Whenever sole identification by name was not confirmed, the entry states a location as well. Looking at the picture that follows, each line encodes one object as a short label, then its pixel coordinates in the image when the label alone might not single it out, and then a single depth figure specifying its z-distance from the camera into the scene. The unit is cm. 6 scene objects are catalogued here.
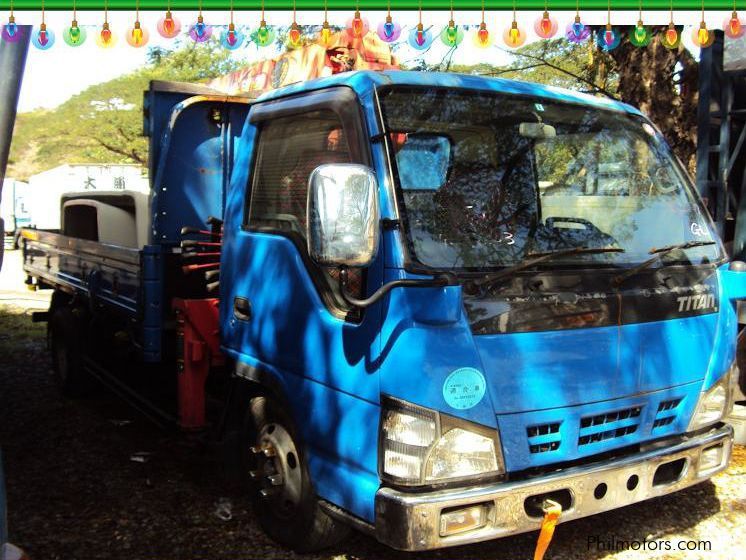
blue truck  274
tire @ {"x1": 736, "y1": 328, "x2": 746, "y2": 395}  570
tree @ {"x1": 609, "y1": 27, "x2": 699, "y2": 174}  831
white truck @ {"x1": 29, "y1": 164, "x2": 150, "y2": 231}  3034
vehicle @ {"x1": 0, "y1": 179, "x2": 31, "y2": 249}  3012
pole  398
